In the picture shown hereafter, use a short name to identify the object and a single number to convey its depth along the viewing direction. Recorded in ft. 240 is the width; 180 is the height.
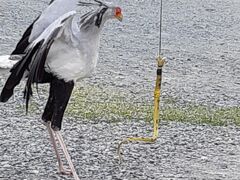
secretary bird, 29.64
